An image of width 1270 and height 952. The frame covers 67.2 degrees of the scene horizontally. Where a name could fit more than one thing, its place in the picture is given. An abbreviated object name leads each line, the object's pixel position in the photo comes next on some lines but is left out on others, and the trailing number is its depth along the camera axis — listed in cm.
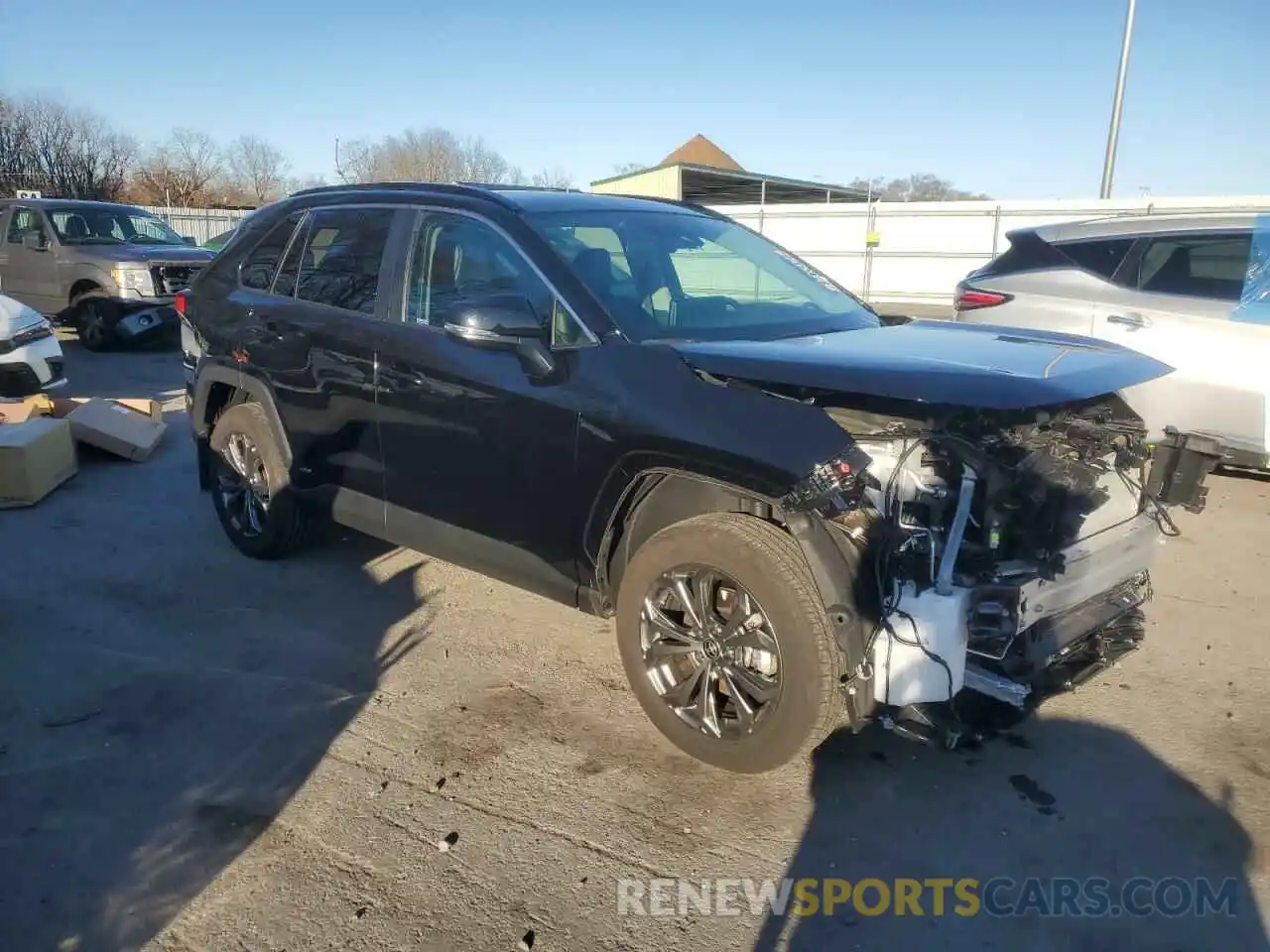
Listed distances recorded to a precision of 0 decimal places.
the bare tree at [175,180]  4481
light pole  1752
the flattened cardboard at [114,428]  727
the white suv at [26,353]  793
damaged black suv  299
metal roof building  3177
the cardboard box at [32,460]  619
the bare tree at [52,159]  3531
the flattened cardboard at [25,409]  716
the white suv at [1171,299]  592
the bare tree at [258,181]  5319
